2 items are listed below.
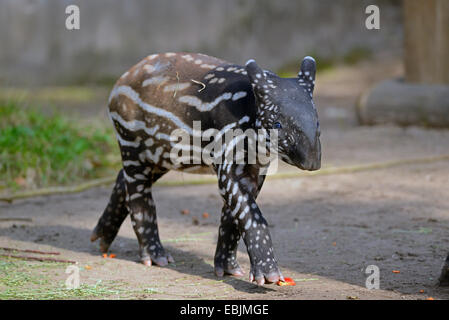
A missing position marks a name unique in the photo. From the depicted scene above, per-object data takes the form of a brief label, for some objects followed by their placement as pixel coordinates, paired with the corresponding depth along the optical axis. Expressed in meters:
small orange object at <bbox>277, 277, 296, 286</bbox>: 9.18
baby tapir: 8.80
